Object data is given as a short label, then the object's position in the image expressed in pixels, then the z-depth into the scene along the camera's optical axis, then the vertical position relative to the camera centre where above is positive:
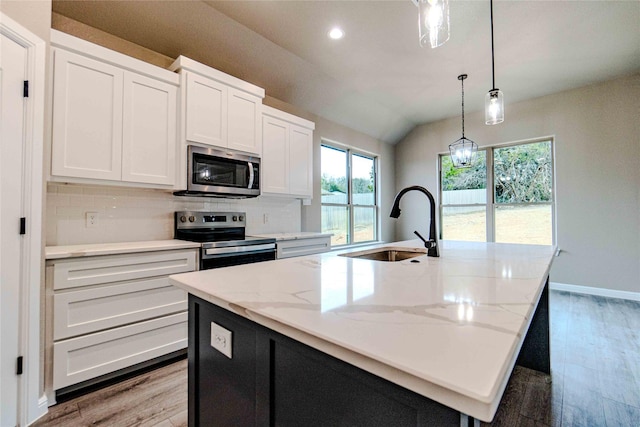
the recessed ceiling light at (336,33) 2.74 +1.80
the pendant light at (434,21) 1.47 +1.03
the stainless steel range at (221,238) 2.34 -0.19
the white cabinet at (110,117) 1.87 +0.73
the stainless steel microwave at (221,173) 2.46 +0.42
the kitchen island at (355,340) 0.48 -0.24
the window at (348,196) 4.55 +0.38
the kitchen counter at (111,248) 1.70 -0.20
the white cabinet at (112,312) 1.70 -0.61
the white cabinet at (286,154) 3.17 +0.75
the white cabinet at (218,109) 2.42 +1.00
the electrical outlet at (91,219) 2.19 +0.00
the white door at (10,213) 1.45 +0.03
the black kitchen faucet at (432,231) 1.64 -0.07
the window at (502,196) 4.43 +0.36
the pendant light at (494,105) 2.39 +0.94
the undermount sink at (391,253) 1.93 -0.25
